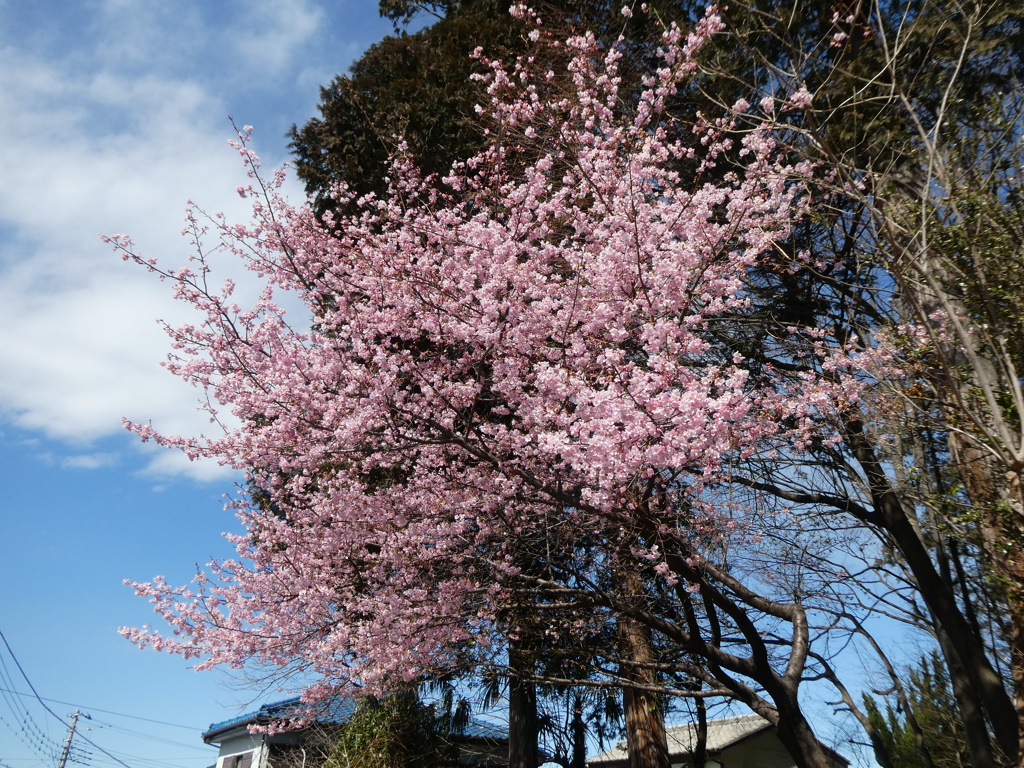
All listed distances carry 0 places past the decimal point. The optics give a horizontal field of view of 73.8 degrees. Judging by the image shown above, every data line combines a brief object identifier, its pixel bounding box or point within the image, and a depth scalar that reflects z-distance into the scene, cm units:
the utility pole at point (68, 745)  2627
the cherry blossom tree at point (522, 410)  563
